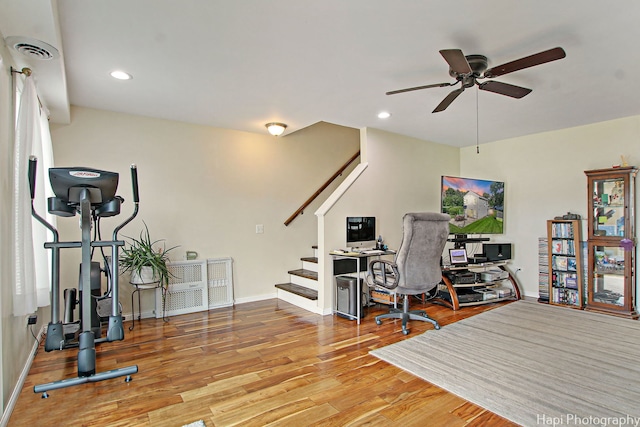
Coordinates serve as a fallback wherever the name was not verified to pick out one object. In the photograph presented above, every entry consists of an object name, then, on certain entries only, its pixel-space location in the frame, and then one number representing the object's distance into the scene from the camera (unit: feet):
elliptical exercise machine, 7.44
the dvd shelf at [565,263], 14.32
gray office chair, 10.89
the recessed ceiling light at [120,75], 9.26
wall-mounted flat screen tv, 14.69
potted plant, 11.83
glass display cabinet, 13.26
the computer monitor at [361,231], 13.62
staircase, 13.94
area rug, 6.75
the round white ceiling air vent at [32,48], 6.74
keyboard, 13.22
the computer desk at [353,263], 12.39
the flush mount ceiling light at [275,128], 14.02
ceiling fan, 7.00
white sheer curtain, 6.93
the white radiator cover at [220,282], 14.37
